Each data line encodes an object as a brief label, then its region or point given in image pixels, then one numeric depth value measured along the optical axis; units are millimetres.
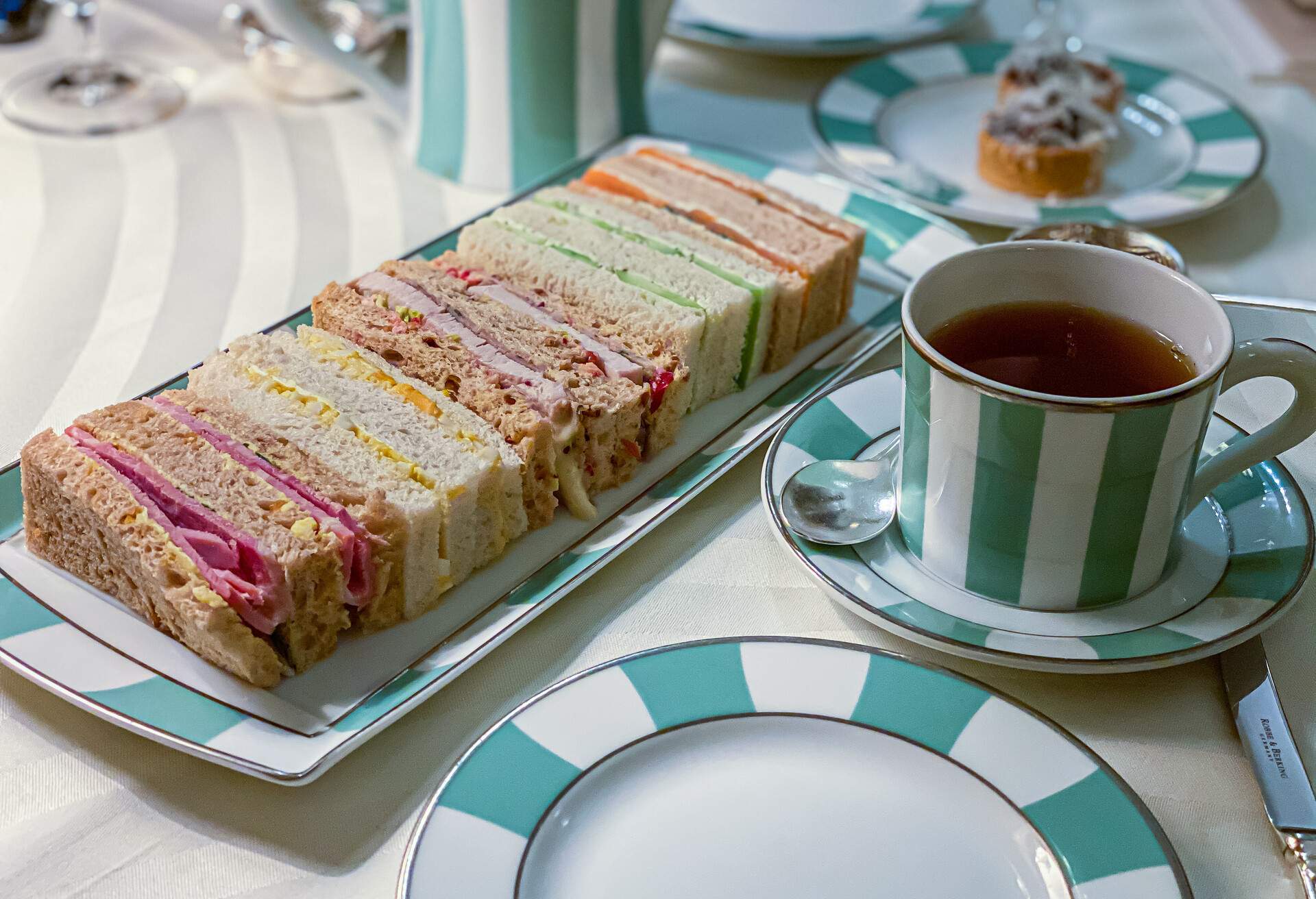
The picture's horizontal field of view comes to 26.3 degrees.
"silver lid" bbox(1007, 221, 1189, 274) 1104
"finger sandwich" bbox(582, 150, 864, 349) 1094
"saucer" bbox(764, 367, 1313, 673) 928
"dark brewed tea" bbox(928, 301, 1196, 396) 955
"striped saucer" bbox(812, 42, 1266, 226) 1177
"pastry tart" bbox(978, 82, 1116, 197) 1187
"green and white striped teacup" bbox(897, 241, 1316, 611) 920
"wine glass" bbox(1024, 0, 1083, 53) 1265
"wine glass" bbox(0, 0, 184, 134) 1259
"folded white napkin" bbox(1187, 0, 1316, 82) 1338
